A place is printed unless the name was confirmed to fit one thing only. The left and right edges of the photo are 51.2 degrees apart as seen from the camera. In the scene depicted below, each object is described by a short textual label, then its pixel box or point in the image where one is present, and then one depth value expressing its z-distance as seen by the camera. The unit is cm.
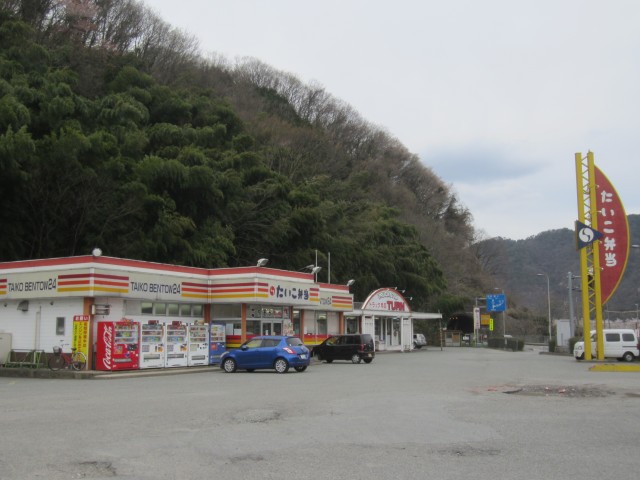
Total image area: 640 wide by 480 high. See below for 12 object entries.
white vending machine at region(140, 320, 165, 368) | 2677
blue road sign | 6600
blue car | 2577
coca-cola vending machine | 2538
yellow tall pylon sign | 3378
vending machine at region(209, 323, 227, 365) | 3027
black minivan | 3447
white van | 3634
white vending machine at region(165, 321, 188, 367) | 2802
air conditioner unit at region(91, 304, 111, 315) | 2648
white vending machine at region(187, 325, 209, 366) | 2908
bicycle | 2512
